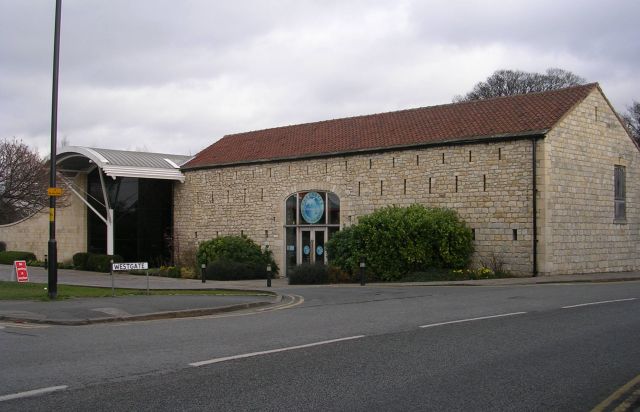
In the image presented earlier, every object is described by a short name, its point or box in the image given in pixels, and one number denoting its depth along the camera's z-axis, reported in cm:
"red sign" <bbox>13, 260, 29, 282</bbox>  2405
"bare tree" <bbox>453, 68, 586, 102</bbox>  5703
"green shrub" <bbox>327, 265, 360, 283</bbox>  2800
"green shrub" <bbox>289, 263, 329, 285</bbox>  2798
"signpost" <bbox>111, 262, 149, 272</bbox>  1852
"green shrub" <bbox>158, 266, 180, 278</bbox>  3362
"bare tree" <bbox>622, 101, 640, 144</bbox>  5738
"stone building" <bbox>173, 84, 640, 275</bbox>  2586
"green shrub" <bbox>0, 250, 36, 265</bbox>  4322
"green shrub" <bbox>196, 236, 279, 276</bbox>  3303
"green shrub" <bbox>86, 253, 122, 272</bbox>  3644
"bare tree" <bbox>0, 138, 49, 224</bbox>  2469
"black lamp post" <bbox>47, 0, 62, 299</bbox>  1719
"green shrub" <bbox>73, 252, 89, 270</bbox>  3873
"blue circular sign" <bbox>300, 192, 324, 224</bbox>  3267
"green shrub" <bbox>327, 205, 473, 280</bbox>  2644
